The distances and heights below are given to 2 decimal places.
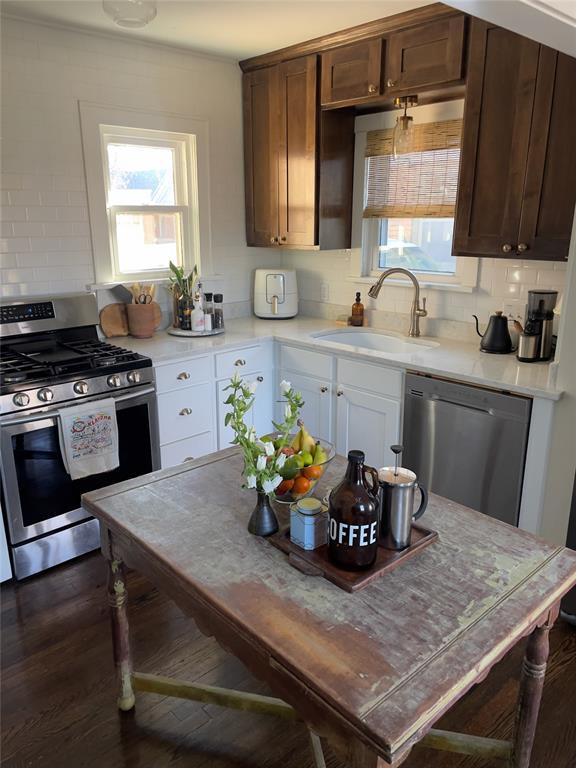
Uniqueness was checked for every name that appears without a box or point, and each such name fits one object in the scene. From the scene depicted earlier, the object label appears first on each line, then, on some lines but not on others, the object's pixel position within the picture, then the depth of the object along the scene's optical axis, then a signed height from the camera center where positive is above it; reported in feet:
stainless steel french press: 4.51 -2.11
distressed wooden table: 3.41 -2.57
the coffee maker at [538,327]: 8.91 -1.46
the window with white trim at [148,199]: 11.14 +0.59
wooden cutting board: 11.07 -1.70
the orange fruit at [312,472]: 5.07 -2.06
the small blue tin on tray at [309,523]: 4.60 -2.28
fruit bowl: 5.00 -2.08
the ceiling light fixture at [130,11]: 6.04 +2.24
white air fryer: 12.82 -1.37
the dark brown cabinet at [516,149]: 7.76 +1.10
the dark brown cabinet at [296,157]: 11.08 +1.41
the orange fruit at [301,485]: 5.08 -2.17
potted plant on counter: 11.60 -1.33
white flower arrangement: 4.66 -1.75
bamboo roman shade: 10.20 +1.01
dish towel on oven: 8.57 -3.06
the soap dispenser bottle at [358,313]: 12.08 -1.69
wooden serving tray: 4.28 -2.49
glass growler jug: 4.23 -2.06
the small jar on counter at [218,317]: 11.49 -1.71
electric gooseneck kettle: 9.58 -1.72
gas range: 8.25 -2.75
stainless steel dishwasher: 8.12 -3.07
